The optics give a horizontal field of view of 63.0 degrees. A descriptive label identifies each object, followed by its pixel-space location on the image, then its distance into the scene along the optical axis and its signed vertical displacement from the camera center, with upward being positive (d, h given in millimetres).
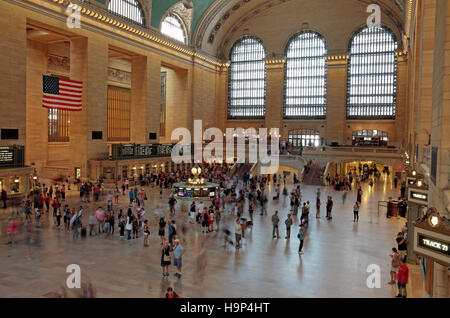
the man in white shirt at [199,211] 15203 -2628
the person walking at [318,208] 16688 -2644
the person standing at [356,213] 15587 -2671
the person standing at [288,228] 13000 -2769
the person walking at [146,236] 11764 -2862
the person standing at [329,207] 16469 -2537
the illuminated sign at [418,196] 9242 -1123
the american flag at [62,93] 21594 +3191
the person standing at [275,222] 12945 -2564
